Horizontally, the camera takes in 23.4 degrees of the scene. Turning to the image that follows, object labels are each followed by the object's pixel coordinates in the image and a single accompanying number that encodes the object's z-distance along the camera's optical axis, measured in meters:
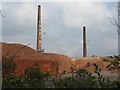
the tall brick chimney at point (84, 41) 48.71
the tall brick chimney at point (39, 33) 45.44
